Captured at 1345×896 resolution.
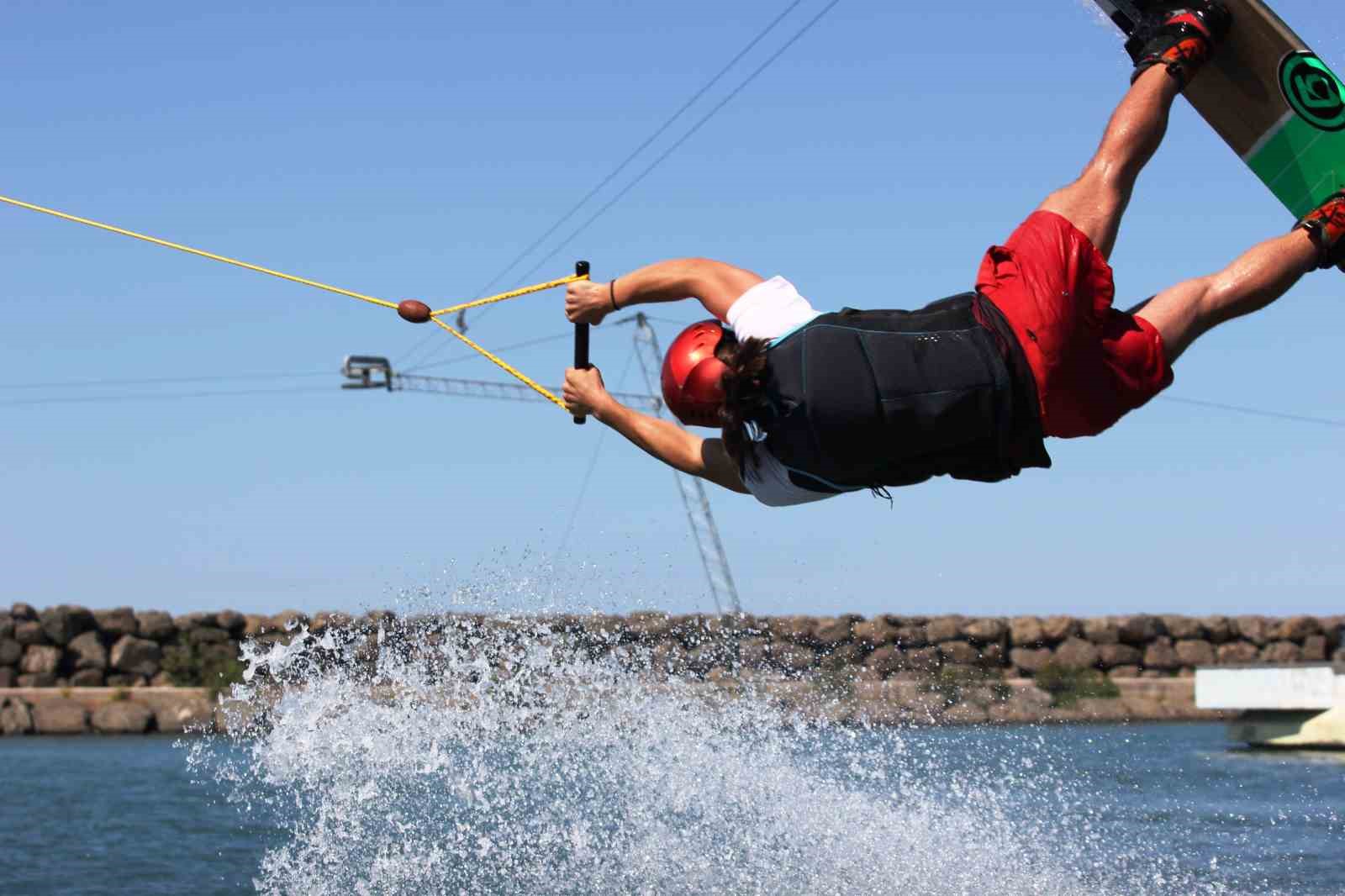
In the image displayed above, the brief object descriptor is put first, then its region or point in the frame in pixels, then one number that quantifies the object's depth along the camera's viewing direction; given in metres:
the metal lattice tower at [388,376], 39.03
